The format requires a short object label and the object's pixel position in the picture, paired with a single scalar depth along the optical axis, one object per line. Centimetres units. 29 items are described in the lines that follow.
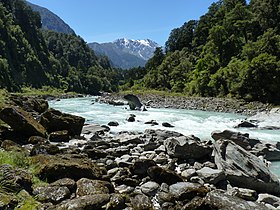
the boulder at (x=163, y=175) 912
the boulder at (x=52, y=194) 691
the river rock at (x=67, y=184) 771
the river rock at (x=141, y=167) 975
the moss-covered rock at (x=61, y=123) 1653
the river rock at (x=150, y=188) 839
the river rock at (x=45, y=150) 1075
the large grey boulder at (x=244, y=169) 895
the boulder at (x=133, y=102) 3872
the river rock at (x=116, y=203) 693
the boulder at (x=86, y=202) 655
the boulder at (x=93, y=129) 1817
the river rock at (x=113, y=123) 2233
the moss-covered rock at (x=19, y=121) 1406
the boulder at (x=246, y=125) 2348
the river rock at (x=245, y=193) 819
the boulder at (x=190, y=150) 1163
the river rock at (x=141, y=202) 736
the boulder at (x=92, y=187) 757
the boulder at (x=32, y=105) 2316
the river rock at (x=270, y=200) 798
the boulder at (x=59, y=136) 1505
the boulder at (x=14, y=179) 665
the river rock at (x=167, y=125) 2256
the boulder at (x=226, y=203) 709
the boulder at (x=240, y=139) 1369
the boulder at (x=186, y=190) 801
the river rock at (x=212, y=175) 922
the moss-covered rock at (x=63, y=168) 837
